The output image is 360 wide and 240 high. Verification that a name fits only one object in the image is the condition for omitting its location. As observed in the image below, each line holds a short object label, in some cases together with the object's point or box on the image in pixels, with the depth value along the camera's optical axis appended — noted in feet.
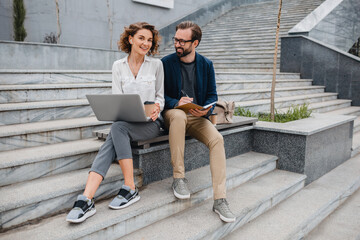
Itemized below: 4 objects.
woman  8.59
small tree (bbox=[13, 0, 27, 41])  29.43
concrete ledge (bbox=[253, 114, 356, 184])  13.56
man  9.46
